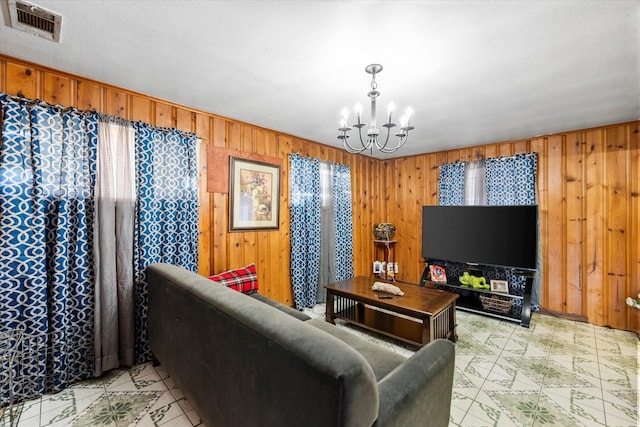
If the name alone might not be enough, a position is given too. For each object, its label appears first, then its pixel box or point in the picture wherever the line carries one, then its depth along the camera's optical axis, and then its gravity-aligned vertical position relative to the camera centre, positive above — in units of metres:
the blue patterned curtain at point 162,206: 2.35 +0.07
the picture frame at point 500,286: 3.55 -0.97
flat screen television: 3.36 -0.31
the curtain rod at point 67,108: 1.89 +0.79
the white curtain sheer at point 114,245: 2.13 -0.25
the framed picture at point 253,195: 3.09 +0.22
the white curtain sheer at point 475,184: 4.02 +0.41
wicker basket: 3.44 -1.18
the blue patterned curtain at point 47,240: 1.83 -0.18
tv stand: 3.25 -1.20
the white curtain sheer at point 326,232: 3.94 -0.28
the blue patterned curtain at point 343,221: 4.20 -0.13
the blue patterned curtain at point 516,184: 3.59 +0.38
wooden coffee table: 2.45 -0.99
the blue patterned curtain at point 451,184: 4.20 +0.43
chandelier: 1.89 +0.67
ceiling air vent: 1.43 +1.08
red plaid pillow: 2.69 -0.66
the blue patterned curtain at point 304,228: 3.62 -0.21
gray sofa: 0.86 -0.64
